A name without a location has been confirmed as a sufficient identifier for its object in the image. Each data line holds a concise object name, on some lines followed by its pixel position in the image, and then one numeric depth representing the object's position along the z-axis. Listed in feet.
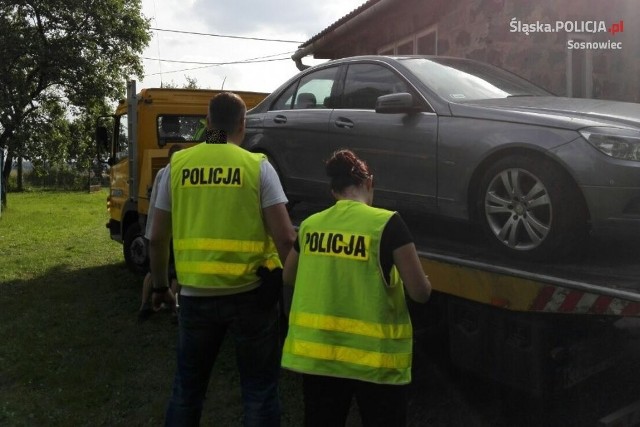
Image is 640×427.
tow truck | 9.50
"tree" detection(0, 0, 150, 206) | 82.53
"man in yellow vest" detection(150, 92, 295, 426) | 9.49
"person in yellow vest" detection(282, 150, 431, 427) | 8.02
